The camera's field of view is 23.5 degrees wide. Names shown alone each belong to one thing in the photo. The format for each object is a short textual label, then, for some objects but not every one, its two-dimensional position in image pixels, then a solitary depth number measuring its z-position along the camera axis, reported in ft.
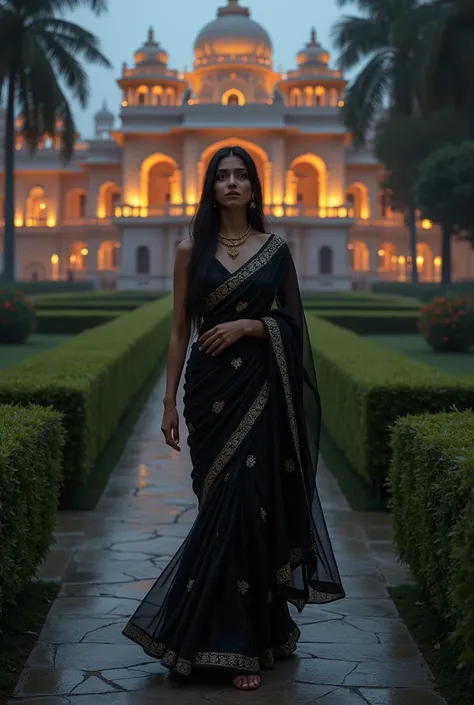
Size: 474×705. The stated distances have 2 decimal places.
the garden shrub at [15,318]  65.67
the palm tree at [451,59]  95.04
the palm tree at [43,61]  101.91
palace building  162.50
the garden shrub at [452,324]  61.31
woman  12.65
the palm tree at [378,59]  104.22
